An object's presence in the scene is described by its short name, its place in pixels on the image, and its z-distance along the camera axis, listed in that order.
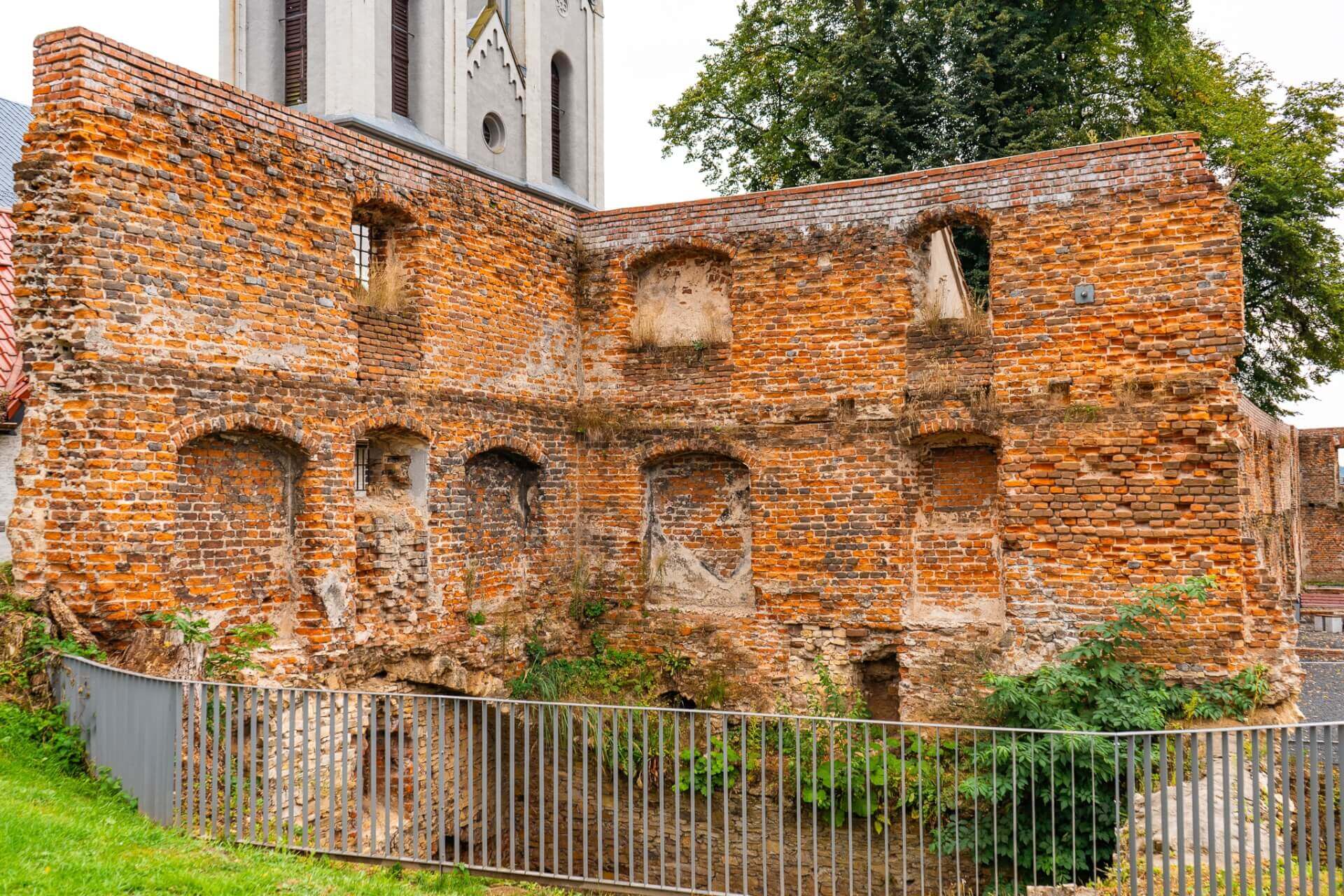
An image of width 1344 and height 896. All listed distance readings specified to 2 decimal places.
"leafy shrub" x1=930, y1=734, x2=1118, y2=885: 7.80
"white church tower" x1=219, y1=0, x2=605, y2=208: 19.64
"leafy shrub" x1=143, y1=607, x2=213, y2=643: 7.09
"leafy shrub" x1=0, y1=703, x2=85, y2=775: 6.25
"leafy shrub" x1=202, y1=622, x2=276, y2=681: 7.45
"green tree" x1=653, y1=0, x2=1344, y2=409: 16.62
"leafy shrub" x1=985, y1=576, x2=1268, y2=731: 8.55
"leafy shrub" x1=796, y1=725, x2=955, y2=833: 8.98
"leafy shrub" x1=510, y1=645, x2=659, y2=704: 10.62
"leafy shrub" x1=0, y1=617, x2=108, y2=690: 6.61
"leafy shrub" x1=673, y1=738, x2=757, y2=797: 9.45
